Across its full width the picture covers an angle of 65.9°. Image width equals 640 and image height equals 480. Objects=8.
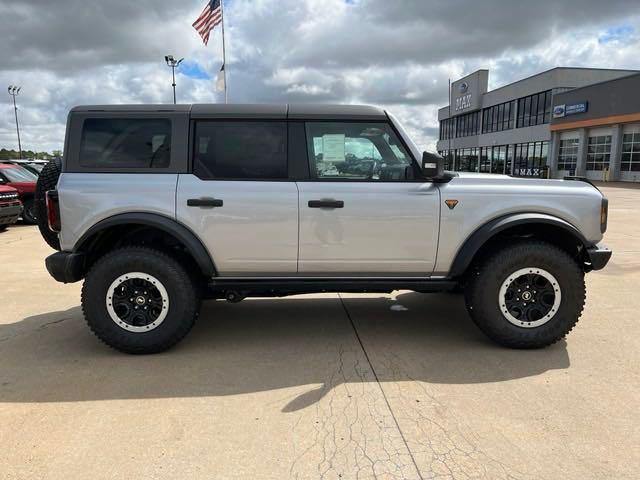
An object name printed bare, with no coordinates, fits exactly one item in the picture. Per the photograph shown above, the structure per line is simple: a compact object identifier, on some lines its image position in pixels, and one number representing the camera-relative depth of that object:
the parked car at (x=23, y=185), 12.73
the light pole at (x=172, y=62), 36.66
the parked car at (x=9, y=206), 11.15
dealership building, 32.50
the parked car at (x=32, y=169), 14.23
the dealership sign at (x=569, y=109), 35.53
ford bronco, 3.79
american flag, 19.39
